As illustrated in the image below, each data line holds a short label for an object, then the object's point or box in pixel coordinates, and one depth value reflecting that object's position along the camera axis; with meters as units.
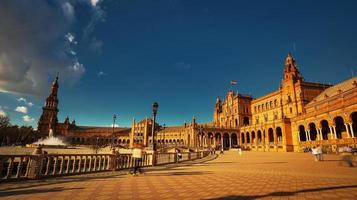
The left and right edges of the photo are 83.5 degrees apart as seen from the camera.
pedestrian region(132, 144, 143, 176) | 11.29
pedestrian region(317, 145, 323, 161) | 20.23
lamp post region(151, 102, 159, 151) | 16.67
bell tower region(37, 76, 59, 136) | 109.50
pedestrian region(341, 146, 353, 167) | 15.04
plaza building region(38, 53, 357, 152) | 35.57
